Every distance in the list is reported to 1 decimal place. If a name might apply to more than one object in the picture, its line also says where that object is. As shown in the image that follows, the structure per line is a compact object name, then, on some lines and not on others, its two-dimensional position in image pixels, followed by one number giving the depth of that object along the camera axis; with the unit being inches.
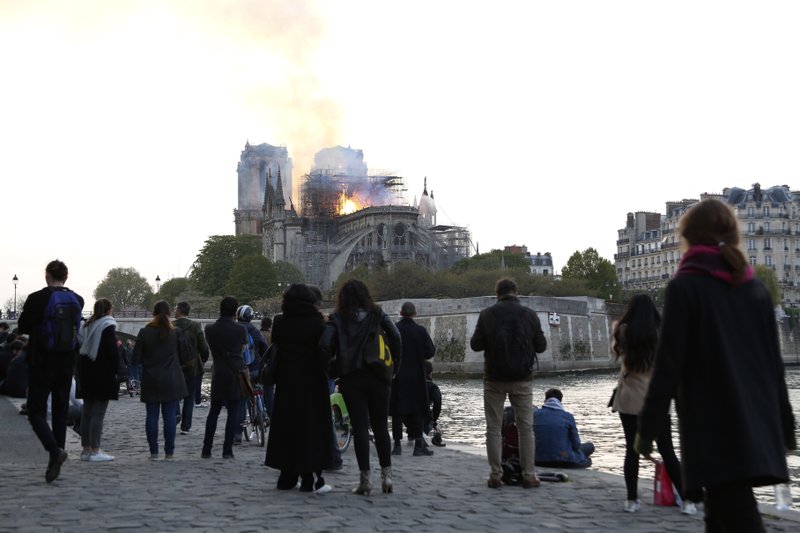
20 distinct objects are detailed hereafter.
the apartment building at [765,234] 4771.2
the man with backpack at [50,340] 426.6
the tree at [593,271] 4798.2
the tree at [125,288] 6929.1
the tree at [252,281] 4653.1
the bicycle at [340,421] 570.9
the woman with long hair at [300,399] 400.8
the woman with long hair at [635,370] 364.2
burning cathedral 5334.6
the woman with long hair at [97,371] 503.8
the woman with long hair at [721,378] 193.0
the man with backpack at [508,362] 421.7
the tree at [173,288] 5679.1
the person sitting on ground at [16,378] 932.9
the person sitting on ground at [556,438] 510.3
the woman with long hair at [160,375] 523.5
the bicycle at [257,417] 605.0
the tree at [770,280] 4089.6
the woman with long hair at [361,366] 395.9
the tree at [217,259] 5260.8
